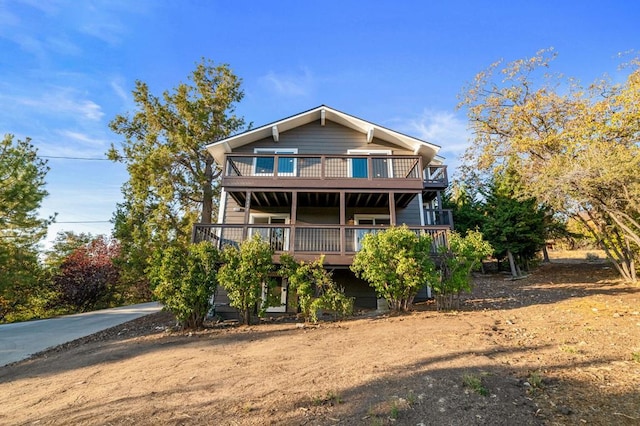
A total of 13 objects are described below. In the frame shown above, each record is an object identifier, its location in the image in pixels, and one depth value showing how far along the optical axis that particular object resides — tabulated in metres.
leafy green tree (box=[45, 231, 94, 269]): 19.47
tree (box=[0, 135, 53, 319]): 16.19
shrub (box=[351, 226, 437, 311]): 8.45
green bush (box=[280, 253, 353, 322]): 8.52
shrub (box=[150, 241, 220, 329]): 8.36
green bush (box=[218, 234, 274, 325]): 8.54
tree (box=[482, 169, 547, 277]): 16.98
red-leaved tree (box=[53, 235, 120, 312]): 17.84
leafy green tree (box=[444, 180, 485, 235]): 19.83
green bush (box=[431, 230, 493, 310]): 8.81
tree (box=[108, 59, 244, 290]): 16.59
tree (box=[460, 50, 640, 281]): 9.54
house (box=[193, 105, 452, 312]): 11.05
